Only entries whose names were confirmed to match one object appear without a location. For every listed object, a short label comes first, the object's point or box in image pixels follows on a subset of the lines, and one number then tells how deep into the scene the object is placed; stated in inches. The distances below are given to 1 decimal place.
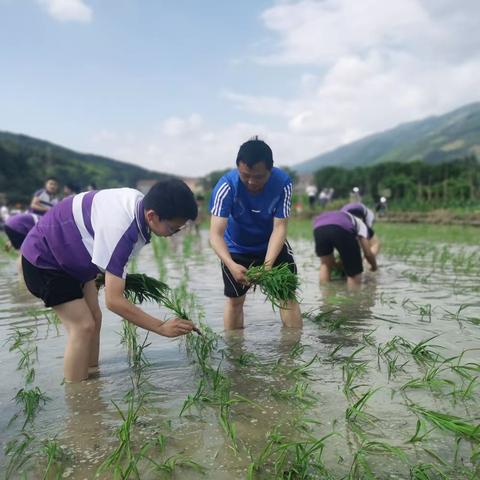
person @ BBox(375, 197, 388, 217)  990.2
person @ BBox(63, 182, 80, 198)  327.9
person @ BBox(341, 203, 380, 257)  256.8
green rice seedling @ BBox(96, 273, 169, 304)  138.9
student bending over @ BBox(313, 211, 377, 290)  234.1
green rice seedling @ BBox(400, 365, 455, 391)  103.0
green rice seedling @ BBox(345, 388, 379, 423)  89.6
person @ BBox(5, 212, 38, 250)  271.1
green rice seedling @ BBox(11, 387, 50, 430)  98.7
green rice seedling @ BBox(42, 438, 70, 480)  76.5
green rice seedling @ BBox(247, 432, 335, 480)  73.1
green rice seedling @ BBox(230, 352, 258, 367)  126.5
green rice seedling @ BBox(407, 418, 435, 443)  80.1
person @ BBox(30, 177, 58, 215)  327.3
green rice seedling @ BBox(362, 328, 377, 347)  140.6
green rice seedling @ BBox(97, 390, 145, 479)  73.6
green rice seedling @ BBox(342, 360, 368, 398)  103.1
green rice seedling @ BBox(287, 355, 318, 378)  115.0
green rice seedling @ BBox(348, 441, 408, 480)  71.7
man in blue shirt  137.2
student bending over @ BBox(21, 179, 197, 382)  100.8
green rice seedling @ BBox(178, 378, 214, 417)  96.1
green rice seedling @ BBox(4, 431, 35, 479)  78.6
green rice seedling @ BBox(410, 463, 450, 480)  70.0
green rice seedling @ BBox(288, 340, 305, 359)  131.6
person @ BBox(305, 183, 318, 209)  1110.4
